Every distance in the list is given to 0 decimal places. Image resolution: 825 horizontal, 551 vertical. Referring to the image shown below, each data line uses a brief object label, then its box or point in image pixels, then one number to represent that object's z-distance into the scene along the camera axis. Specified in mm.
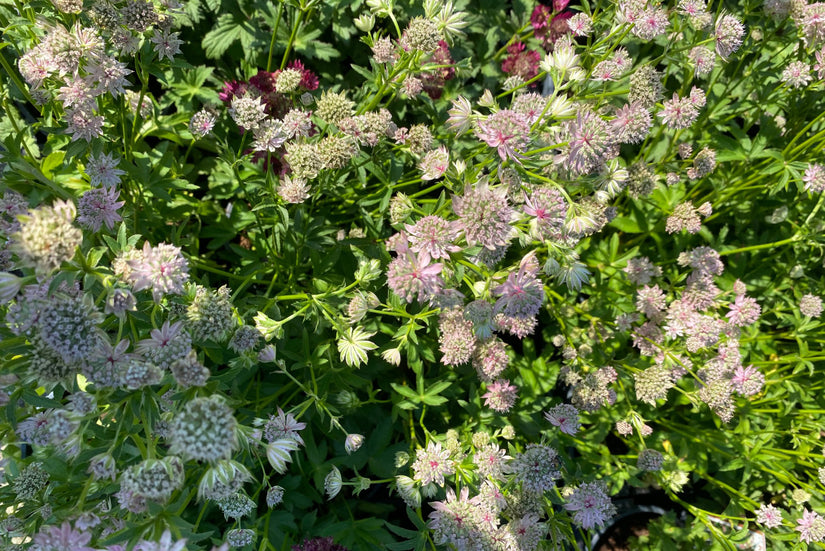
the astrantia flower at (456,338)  489
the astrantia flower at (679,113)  500
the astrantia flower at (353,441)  462
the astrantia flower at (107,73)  418
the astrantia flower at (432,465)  467
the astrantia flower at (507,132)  403
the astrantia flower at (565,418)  513
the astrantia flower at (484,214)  401
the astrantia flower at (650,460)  521
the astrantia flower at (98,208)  431
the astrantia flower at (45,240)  351
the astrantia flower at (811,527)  510
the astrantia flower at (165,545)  362
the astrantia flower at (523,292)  423
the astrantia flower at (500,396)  517
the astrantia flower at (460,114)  443
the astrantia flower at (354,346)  451
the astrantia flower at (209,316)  403
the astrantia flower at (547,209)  409
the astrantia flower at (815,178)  521
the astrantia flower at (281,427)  437
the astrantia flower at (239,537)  438
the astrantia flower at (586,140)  410
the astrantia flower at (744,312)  543
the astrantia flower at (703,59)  484
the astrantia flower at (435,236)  411
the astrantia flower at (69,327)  364
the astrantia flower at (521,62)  585
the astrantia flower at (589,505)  492
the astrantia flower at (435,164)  437
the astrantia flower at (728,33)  485
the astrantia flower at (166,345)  387
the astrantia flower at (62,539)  368
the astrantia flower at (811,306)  544
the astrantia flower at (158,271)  379
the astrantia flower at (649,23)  465
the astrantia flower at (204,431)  363
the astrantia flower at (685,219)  546
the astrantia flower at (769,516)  523
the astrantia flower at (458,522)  456
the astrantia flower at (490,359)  505
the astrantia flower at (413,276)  410
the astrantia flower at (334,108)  479
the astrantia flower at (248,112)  452
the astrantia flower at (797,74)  512
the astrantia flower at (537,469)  473
